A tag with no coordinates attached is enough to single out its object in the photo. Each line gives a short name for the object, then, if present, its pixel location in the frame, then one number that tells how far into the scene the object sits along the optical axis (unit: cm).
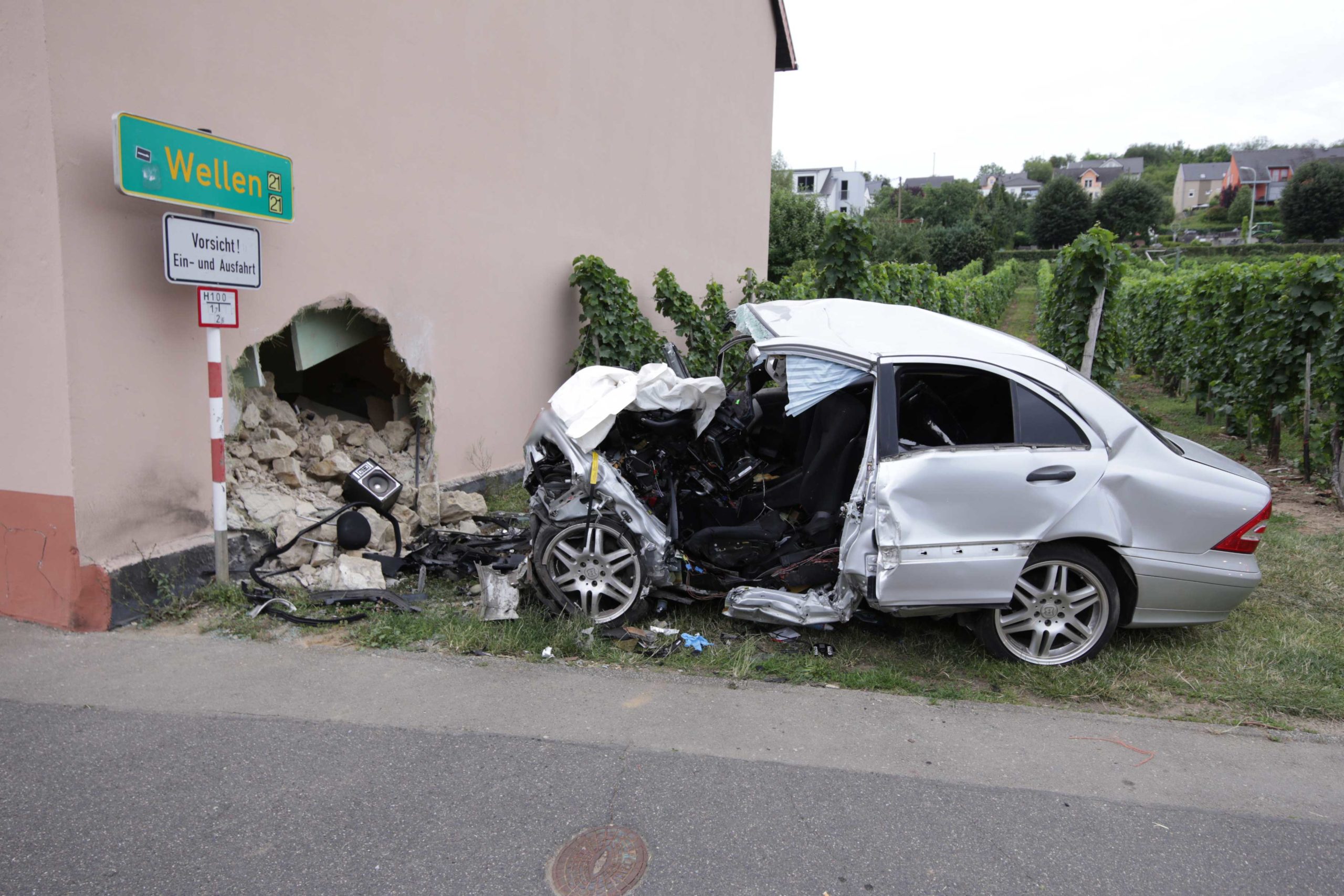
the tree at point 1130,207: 8375
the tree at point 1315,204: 7381
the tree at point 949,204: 9288
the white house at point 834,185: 9456
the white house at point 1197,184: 12075
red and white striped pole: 539
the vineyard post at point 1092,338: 984
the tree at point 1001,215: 7862
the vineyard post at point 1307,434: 908
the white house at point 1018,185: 13500
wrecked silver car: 457
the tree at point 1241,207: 9606
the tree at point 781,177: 7306
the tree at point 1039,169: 14738
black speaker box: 677
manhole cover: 290
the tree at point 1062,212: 8219
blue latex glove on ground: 502
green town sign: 477
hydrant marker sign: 526
